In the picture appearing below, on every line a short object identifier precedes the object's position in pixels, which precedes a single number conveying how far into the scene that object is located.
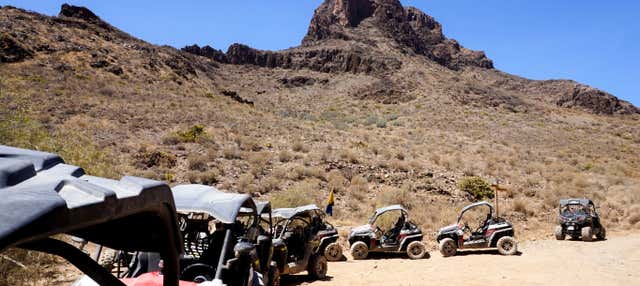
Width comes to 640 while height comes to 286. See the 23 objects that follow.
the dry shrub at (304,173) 21.56
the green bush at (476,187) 21.95
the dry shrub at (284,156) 24.00
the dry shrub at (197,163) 20.79
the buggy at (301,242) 10.02
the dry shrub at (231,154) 23.30
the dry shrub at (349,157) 25.17
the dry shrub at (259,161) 21.43
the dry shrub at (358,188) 20.16
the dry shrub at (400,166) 24.80
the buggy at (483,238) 13.51
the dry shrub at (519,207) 20.00
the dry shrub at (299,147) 26.30
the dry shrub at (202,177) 19.34
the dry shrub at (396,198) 19.58
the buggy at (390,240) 13.27
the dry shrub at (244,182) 19.17
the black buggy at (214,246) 4.94
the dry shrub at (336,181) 20.86
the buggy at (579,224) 16.02
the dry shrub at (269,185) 19.62
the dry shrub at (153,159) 20.19
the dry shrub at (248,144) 25.08
